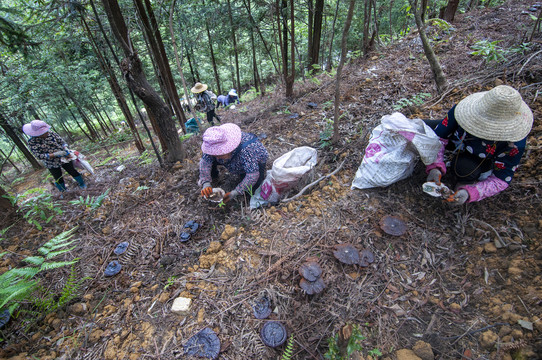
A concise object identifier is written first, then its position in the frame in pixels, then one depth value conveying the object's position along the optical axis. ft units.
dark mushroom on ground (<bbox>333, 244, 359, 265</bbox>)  6.56
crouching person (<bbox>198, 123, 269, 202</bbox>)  9.16
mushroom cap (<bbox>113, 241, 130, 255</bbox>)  8.61
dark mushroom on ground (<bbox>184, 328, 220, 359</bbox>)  5.45
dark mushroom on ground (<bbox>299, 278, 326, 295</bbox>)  6.02
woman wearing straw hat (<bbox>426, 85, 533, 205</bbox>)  5.98
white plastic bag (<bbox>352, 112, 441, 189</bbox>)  7.45
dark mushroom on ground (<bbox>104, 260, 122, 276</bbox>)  7.78
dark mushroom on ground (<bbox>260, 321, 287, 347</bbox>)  5.41
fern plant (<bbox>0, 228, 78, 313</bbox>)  6.14
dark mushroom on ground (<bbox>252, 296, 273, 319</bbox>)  5.98
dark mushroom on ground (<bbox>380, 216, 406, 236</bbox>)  7.00
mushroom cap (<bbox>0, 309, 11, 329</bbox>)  6.50
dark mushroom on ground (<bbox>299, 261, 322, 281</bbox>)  6.24
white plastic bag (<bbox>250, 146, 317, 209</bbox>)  9.57
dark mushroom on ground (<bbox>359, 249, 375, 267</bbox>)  6.56
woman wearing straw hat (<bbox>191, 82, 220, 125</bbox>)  22.09
